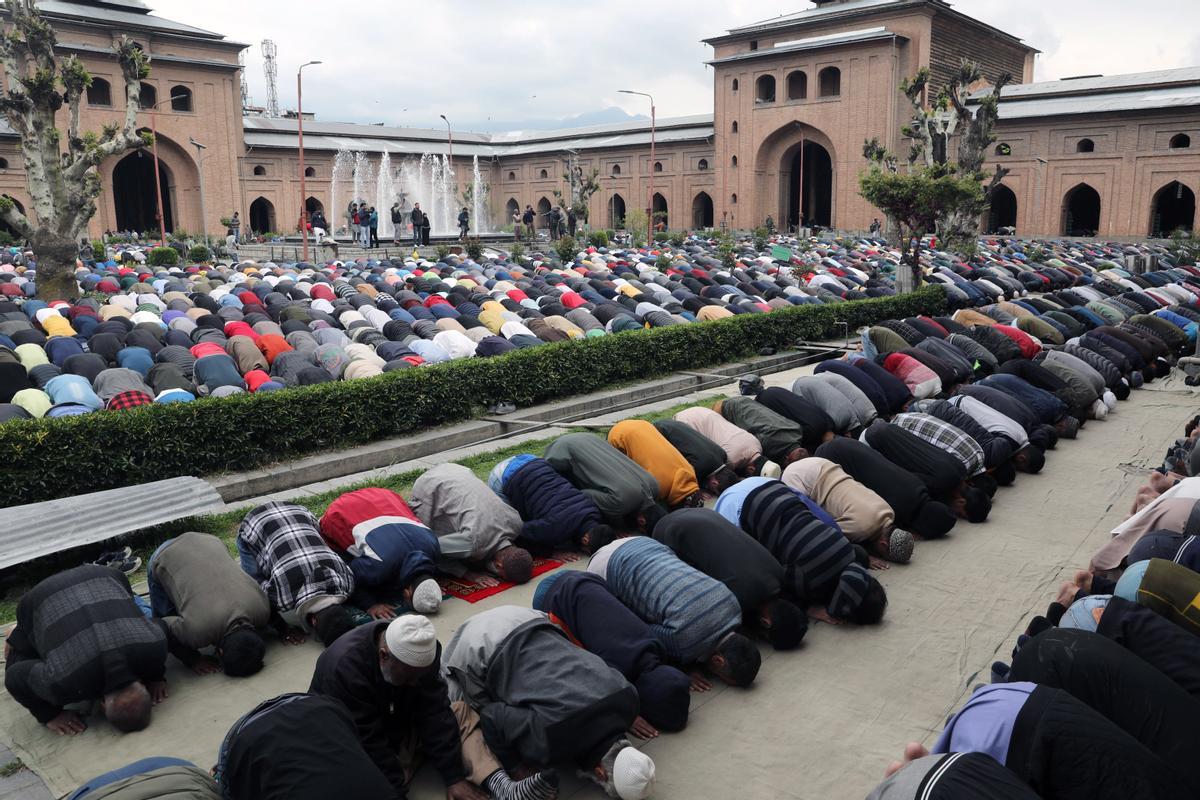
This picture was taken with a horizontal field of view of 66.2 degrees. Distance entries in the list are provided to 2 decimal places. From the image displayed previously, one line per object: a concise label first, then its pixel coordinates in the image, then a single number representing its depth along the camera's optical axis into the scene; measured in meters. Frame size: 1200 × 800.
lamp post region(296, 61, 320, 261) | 27.48
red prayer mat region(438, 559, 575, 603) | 5.96
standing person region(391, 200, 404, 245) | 31.76
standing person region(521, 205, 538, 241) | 36.62
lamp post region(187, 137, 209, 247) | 40.97
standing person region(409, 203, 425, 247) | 30.50
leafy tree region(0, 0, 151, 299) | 15.24
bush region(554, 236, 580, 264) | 24.53
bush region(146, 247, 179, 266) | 23.77
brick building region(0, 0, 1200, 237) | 37.38
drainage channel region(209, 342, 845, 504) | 8.27
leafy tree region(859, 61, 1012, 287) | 18.69
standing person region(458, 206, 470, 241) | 32.64
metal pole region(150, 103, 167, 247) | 38.62
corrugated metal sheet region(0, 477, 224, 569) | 6.05
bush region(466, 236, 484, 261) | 26.17
